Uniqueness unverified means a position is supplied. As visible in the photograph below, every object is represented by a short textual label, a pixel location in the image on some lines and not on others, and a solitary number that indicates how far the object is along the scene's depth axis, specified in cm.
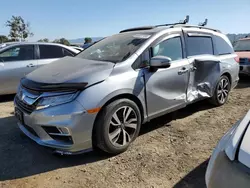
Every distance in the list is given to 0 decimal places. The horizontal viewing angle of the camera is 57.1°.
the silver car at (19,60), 556
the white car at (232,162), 138
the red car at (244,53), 743
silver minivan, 266
